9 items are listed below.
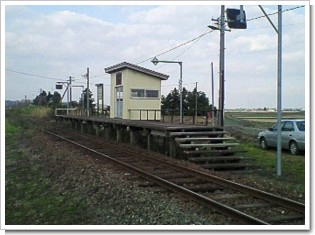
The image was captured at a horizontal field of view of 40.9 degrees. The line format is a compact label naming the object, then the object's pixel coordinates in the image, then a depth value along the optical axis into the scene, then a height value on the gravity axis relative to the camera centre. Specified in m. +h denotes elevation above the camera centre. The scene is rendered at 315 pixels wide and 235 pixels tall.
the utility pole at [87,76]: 45.87 +3.97
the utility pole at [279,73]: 10.19 +0.95
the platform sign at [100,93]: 37.77 +1.67
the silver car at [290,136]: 14.49 -0.88
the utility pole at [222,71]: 15.87 +1.54
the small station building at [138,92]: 27.16 +1.29
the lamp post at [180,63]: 23.39 +2.72
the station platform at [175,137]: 12.57 -0.88
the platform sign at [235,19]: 11.77 +2.66
